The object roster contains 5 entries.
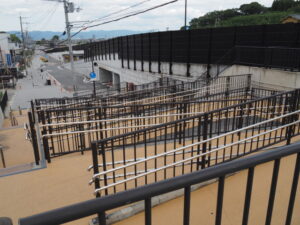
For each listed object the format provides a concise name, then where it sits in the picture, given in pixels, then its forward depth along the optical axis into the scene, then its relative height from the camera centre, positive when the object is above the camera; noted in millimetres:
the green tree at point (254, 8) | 66125 +12352
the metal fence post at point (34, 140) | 5717 -2052
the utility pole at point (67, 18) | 19081 +2880
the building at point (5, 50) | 55812 +1040
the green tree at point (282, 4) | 52516 +11002
